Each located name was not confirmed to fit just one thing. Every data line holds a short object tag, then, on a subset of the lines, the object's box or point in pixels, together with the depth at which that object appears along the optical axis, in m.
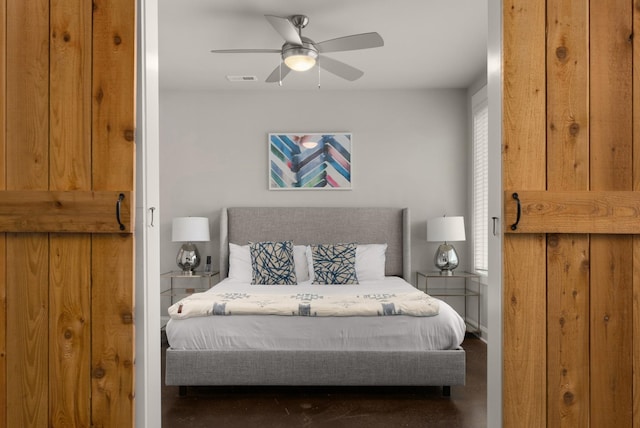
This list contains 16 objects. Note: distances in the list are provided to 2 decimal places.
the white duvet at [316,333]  3.20
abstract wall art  5.45
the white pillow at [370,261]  4.89
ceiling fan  3.16
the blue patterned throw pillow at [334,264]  4.60
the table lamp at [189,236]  5.02
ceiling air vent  4.96
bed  3.17
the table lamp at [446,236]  4.98
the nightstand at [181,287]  5.31
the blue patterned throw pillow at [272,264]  4.64
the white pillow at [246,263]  4.89
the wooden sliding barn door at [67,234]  1.62
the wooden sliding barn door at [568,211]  1.58
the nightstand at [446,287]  5.30
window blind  4.98
